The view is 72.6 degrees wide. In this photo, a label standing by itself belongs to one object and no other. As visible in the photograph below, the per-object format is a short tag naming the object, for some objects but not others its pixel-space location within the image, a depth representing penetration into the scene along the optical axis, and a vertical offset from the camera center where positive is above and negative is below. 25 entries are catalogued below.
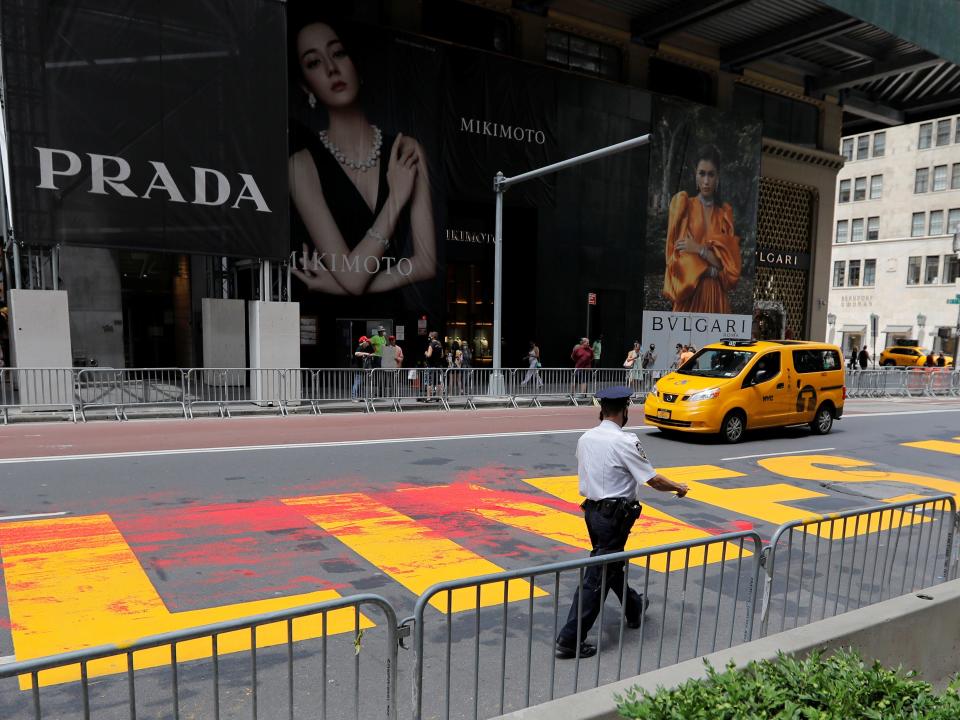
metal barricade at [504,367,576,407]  18.44 -2.14
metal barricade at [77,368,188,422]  13.80 -1.84
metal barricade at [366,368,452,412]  16.48 -2.07
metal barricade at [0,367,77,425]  13.23 -1.80
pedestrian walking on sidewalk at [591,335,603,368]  25.89 -1.59
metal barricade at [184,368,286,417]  14.95 -1.99
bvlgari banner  28.06 +3.73
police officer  4.27 -1.12
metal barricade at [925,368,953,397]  24.64 -2.58
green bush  2.33 -1.43
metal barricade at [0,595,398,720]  3.50 -2.17
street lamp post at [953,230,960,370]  32.09 +3.54
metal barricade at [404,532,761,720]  3.31 -2.22
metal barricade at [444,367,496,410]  17.55 -2.18
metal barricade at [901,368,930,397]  24.17 -2.50
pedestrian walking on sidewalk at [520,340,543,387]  18.58 -1.70
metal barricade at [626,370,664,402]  20.12 -2.20
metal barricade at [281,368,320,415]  16.02 -2.02
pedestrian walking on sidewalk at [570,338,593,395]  19.11 -1.55
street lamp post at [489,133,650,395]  17.41 +1.20
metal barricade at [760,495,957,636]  4.21 -2.28
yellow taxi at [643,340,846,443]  12.27 -1.53
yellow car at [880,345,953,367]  38.46 -2.57
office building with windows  51.50 +6.50
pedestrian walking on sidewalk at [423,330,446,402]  17.17 -1.66
